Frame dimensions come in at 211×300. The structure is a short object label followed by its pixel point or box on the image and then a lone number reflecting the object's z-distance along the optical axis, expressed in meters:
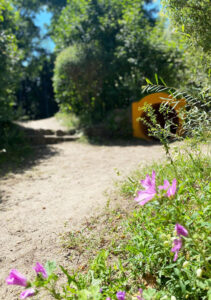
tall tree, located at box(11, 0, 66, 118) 17.91
